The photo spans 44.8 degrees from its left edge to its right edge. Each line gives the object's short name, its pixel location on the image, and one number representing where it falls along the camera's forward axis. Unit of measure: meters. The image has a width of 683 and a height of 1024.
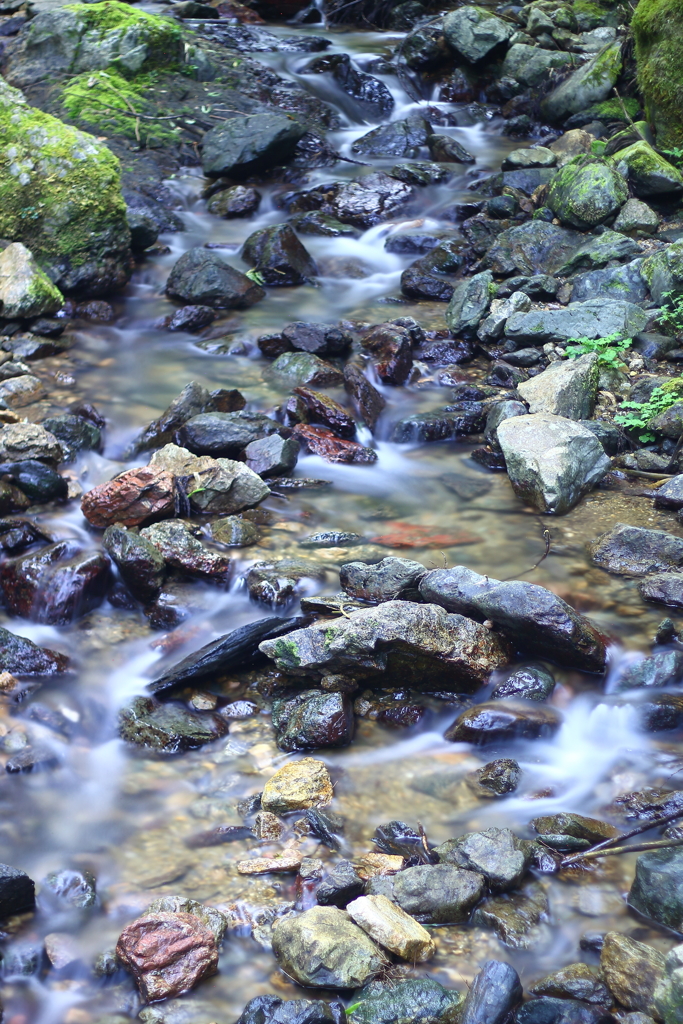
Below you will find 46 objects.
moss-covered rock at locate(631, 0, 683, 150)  9.98
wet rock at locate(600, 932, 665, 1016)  2.65
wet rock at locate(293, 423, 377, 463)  6.71
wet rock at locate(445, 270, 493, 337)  8.35
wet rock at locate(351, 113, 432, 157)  13.25
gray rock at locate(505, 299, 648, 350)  7.68
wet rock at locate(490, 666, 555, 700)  4.20
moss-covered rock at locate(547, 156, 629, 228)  9.45
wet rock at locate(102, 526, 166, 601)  4.94
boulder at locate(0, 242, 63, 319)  7.99
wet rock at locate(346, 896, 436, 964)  2.93
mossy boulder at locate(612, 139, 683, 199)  9.36
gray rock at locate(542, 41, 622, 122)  12.54
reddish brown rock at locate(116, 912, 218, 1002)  2.89
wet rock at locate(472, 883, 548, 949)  3.07
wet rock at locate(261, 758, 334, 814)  3.69
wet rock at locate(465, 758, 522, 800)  3.79
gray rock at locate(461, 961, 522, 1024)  2.58
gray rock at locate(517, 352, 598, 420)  6.73
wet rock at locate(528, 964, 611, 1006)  2.74
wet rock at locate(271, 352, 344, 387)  7.60
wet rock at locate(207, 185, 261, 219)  11.19
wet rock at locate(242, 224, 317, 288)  9.70
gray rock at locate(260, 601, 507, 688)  4.18
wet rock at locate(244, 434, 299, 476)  6.23
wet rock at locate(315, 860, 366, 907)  3.18
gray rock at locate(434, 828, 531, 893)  3.23
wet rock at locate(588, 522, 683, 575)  5.05
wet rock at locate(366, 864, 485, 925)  3.13
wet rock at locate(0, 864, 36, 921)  3.09
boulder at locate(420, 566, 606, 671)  4.21
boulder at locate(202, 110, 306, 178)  11.71
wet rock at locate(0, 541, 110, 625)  4.87
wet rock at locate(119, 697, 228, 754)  4.09
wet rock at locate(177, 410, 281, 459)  6.28
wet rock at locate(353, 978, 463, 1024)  2.67
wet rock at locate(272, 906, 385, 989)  2.84
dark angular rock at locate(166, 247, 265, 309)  8.98
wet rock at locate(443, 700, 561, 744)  4.04
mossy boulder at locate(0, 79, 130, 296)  8.84
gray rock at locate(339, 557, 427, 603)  4.78
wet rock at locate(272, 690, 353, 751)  4.02
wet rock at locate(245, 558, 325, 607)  4.94
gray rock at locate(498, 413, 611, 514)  5.78
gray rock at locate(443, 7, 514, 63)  15.35
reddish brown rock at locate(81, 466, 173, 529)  5.47
